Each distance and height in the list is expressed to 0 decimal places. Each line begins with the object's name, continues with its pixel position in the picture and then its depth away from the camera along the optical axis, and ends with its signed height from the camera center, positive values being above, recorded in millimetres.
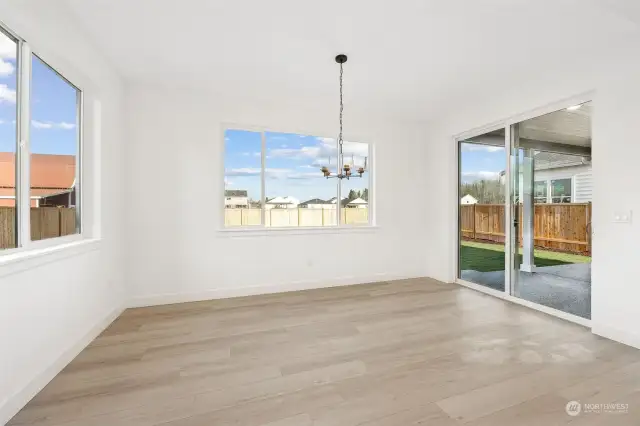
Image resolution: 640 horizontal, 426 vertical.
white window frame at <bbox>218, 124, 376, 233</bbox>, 4176 +138
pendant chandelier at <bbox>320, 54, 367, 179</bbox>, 3080 +504
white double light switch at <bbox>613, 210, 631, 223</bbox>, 2756 -28
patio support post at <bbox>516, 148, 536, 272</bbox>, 3969 +149
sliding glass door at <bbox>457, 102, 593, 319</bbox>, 3443 +70
